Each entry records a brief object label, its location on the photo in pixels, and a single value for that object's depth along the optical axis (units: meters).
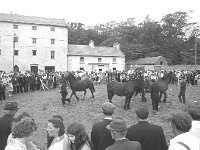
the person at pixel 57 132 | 4.43
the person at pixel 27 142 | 4.23
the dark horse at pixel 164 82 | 15.83
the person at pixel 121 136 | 3.75
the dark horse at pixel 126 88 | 14.77
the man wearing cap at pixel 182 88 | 15.96
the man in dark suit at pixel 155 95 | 14.03
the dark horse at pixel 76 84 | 17.20
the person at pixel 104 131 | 5.12
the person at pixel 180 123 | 3.81
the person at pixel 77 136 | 4.26
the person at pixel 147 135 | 4.92
